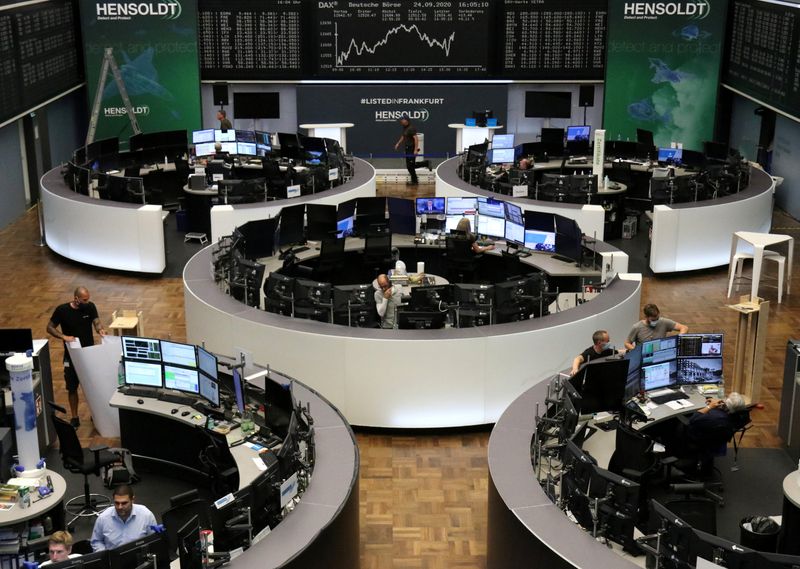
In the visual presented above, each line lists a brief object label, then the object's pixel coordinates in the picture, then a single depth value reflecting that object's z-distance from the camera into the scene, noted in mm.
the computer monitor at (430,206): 14470
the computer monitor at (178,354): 9422
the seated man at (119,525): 7523
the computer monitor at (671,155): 19000
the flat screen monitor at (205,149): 19047
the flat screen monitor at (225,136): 19250
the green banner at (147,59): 21516
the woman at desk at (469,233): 13734
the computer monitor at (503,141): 18898
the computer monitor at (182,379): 9492
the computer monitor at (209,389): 9320
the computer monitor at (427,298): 10984
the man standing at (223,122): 19969
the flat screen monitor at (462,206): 14406
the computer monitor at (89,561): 6426
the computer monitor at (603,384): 9086
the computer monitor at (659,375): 9836
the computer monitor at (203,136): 19078
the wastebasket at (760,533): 7840
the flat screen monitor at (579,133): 20094
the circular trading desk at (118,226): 15531
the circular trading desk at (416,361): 10500
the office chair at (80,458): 9180
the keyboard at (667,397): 9719
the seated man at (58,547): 6941
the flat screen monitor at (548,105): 21547
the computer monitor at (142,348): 9625
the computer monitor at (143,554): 6625
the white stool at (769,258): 14859
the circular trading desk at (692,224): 15562
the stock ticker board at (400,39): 21484
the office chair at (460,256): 13828
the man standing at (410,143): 21031
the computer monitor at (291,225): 13781
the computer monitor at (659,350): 9727
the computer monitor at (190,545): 6539
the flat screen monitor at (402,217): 14445
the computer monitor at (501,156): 18438
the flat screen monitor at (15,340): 9984
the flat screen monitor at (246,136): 19312
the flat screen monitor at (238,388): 9008
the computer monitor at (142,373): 9703
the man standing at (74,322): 10883
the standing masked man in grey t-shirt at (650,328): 10477
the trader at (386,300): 11211
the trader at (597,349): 9700
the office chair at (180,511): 7719
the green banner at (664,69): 21594
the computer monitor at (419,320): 10766
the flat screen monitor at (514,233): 13758
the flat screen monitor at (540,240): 13487
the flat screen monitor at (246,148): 19281
